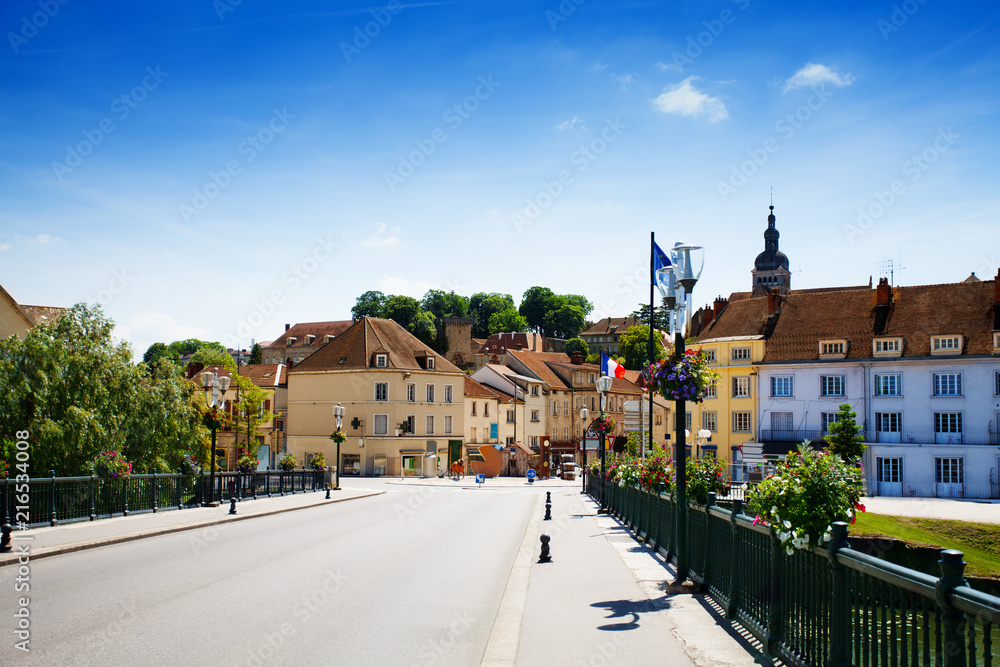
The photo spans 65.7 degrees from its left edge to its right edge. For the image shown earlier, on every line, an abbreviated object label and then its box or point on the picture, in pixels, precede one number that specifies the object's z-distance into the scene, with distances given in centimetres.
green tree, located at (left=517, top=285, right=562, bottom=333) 15312
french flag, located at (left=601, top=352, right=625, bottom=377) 3281
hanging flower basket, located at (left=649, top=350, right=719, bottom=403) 1115
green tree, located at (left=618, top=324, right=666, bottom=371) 11062
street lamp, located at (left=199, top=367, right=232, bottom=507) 2630
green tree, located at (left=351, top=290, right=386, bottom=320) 14129
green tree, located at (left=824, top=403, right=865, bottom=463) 4275
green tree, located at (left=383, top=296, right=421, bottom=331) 13538
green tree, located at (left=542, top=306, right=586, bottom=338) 15225
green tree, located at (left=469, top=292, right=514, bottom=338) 15595
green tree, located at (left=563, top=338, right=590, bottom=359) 13831
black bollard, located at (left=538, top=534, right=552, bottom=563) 1420
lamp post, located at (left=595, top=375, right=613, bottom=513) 2756
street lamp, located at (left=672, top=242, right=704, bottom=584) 1073
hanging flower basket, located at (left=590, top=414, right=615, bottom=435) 3488
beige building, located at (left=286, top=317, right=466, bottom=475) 6231
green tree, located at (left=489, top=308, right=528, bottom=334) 14638
